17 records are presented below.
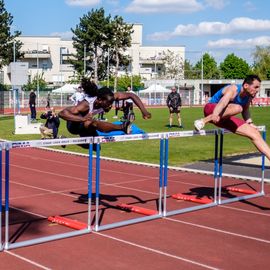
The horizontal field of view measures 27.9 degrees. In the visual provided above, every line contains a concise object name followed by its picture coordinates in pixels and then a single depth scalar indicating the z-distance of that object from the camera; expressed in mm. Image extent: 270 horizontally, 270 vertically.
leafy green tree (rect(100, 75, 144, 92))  66938
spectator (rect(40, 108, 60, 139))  16812
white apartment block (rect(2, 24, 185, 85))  79062
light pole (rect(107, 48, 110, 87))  65300
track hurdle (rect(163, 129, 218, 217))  7523
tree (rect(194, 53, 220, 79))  100650
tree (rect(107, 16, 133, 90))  68438
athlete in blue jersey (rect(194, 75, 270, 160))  7086
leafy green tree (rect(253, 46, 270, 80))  90000
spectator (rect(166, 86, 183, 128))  22094
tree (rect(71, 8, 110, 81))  67938
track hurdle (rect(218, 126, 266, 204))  8607
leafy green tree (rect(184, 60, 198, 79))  90500
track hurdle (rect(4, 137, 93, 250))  5852
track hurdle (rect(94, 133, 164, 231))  6754
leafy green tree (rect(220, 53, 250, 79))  104775
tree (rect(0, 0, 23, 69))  60219
